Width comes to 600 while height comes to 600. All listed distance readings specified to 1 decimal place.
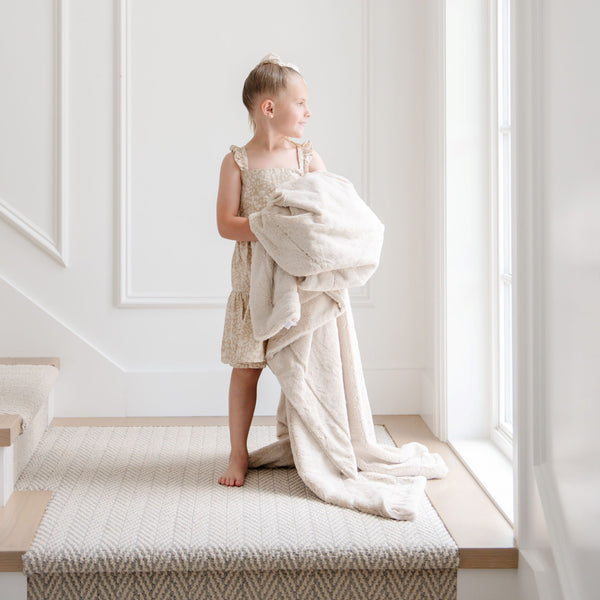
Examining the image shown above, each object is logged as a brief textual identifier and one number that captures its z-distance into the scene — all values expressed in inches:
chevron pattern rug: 69.5
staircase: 69.5
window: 100.4
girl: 85.7
